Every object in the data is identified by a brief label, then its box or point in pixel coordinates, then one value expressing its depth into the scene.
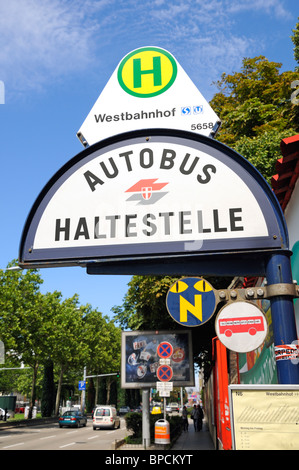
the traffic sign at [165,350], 14.93
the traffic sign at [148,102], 3.75
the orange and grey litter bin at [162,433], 15.59
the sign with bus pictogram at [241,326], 2.86
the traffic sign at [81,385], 50.19
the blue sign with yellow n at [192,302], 3.22
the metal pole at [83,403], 53.49
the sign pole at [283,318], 2.78
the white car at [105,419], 33.41
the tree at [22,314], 30.14
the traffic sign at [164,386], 15.16
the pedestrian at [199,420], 28.23
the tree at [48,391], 49.31
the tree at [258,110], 14.40
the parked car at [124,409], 62.15
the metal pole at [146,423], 17.44
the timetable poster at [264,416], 2.45
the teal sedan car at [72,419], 34.47
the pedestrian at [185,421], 28.45
